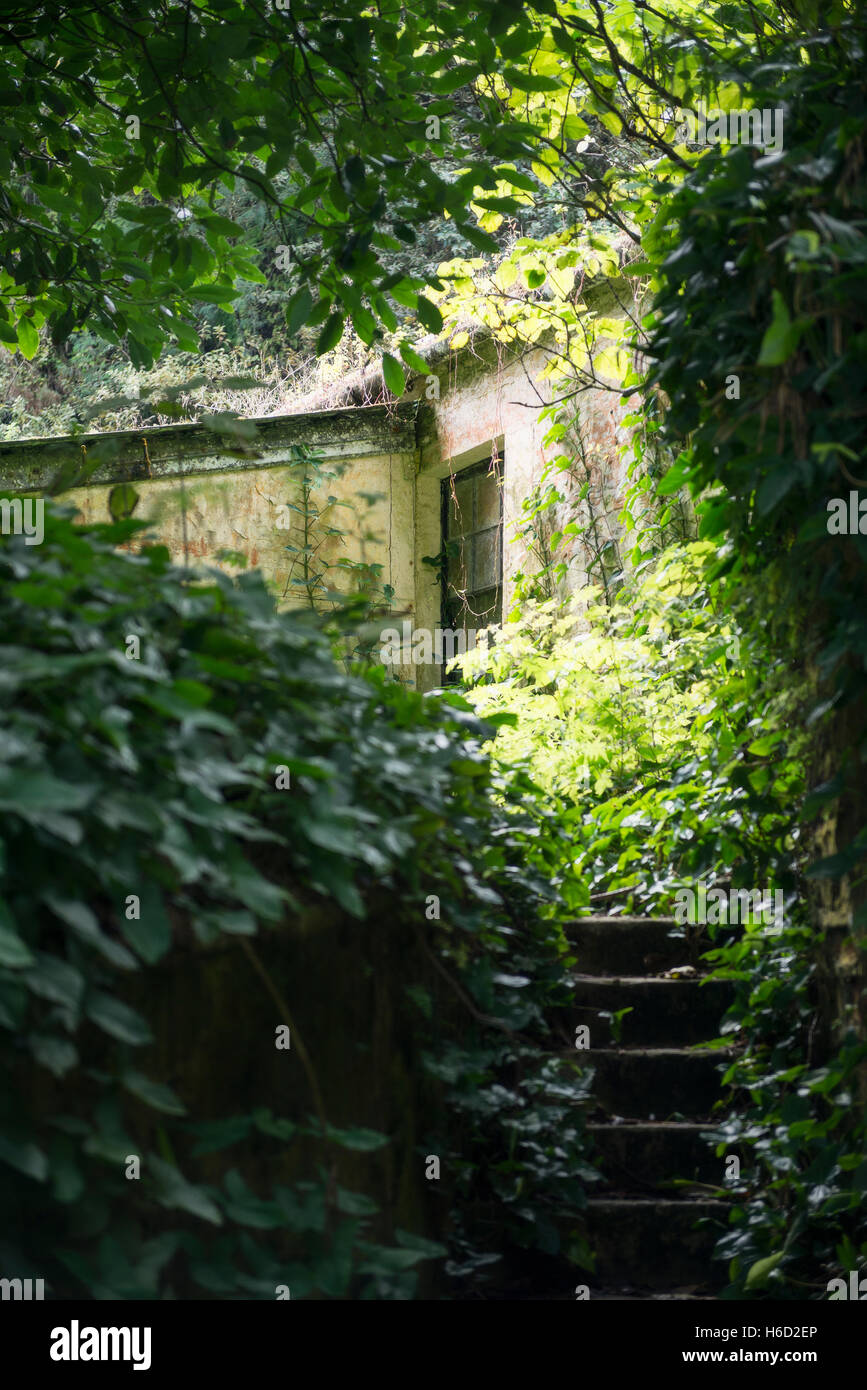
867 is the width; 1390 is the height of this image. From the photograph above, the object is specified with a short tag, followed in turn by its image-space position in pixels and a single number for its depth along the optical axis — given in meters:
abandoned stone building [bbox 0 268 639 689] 8.80
